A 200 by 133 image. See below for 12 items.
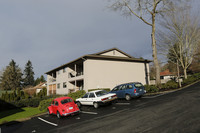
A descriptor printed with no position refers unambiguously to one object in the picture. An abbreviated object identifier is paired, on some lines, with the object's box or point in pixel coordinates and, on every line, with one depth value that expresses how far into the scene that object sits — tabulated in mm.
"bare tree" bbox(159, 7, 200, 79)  26606
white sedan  10773
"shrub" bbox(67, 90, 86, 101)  16695
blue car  11805
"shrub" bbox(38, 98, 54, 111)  14722
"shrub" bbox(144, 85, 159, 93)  15748
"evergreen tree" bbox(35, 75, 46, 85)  91281
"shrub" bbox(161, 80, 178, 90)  17234
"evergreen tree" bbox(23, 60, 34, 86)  78500
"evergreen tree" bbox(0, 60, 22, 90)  53688
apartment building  20000
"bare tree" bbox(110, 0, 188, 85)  18297
